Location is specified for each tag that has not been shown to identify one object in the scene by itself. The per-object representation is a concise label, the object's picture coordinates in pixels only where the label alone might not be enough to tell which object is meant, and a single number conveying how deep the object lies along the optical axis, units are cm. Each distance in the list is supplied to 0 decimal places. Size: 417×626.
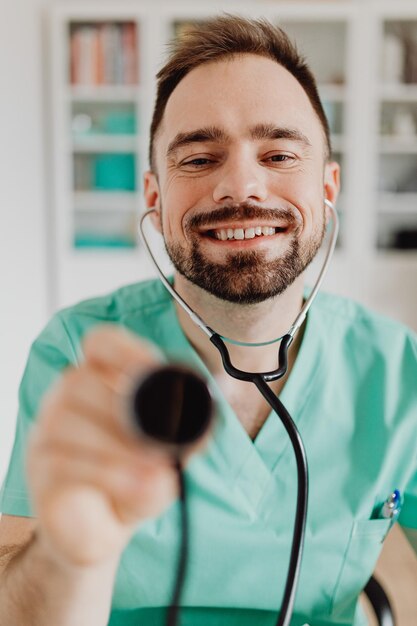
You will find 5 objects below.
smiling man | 79
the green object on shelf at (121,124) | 300
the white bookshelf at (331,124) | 285
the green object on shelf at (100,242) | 305
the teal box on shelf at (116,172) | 304
